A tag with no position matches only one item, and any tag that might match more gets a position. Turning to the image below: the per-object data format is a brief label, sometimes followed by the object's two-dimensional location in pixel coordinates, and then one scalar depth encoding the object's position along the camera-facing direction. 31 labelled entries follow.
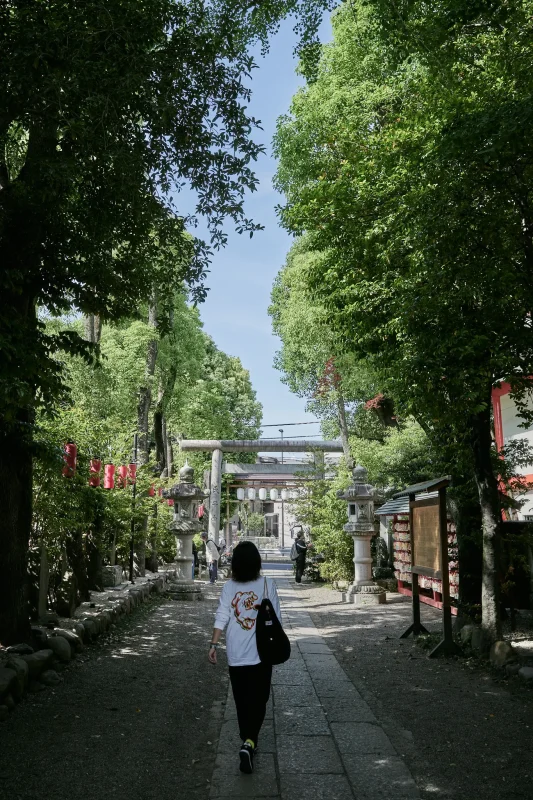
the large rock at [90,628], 8.98
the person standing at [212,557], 21.98
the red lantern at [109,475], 12.36
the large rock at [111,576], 13.59
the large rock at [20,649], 6.86
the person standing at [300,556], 21.78
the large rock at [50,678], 6.80
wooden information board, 8.41
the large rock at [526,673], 6.71
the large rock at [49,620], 8.48
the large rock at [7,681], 5.67
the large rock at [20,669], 6.12
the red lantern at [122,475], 13.97
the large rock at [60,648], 7.61
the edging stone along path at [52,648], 5.99
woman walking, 4.42
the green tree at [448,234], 6.69
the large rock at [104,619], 9.73
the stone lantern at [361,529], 15.48
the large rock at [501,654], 7.33
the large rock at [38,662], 6.68
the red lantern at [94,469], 10.84
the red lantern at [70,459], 9.24
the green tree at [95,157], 5.95
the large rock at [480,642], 7.99
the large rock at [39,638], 7.48
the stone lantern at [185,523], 16.44
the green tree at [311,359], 20.08
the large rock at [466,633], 8.42
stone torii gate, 24.78
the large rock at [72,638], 8.04
